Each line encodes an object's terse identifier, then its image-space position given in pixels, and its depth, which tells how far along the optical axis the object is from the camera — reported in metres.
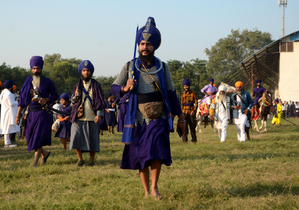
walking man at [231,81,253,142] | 12.35
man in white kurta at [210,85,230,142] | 12.25
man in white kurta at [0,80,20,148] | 12.21
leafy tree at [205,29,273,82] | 82.75
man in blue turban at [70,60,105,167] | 7.60
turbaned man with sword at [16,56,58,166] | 7.50
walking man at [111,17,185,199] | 4.51
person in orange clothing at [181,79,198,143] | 12.19
